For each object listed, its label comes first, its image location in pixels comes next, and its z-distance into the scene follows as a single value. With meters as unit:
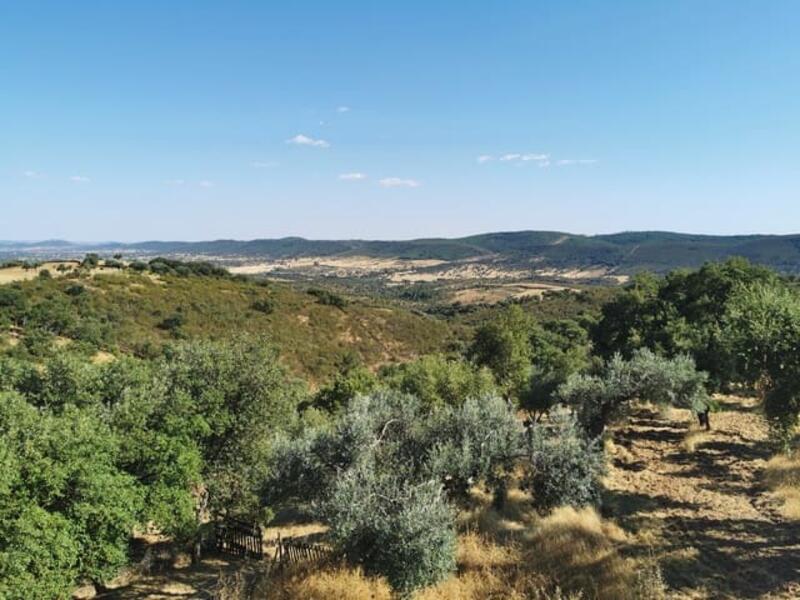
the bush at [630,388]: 22.39
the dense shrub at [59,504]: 10.58
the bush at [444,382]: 29.50
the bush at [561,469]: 16.14
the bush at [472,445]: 15.23
